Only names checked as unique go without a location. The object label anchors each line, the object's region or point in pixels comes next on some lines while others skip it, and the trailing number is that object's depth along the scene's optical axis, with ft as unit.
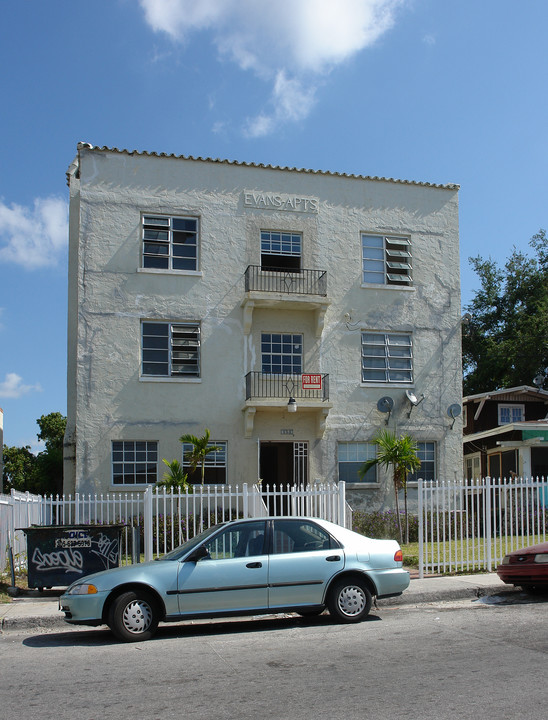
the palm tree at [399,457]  65.57
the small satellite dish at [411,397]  72.84
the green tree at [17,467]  146.37
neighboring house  81.15
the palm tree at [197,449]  60.39
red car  37.45
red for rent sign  70.49
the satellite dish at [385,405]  72.33
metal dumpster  40.27
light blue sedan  29.71
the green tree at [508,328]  116.78
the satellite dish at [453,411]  74.90
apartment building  68.08
